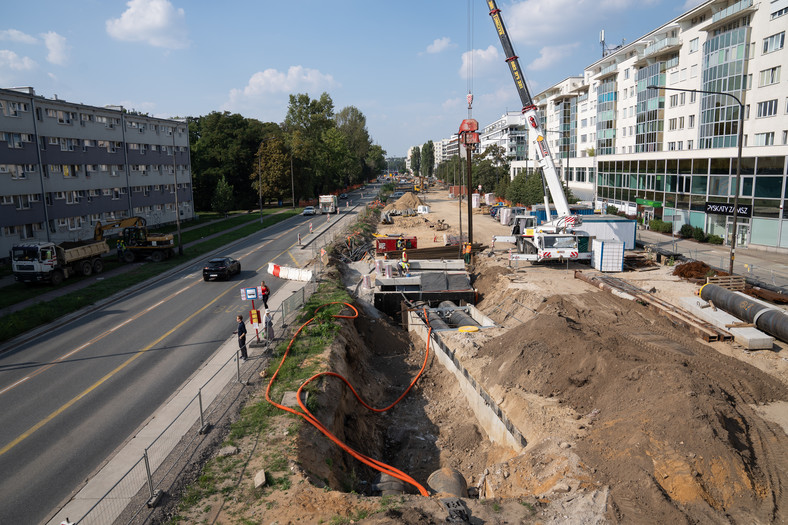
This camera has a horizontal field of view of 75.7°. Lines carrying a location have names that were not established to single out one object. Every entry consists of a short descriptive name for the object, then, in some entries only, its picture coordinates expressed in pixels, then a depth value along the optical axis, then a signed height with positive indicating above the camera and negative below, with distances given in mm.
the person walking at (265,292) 23233 -4753
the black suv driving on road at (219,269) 33656 -5207
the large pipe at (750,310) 20391 -5552
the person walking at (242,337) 18266 -5255
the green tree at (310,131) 93438 +12003
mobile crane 35500 -2605
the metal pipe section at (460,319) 25727 -6804
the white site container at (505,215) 62219 -3634
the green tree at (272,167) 83812 +3650
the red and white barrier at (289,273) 33188 -5604
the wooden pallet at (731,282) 26703 -5276
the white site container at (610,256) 34000 -4843
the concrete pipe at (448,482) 12086 -7139
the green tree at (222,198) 69494 -1065
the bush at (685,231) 46472 -4504
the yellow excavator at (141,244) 40500 -4195
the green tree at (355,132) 154625 +17140
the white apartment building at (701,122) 39562 +6219
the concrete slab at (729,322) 19984 -6095
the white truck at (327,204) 78812 -2421
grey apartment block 40312 +2397
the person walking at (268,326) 19875 -5333
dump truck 31469 -4307
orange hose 12046 -6795
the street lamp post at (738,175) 24344 +306
